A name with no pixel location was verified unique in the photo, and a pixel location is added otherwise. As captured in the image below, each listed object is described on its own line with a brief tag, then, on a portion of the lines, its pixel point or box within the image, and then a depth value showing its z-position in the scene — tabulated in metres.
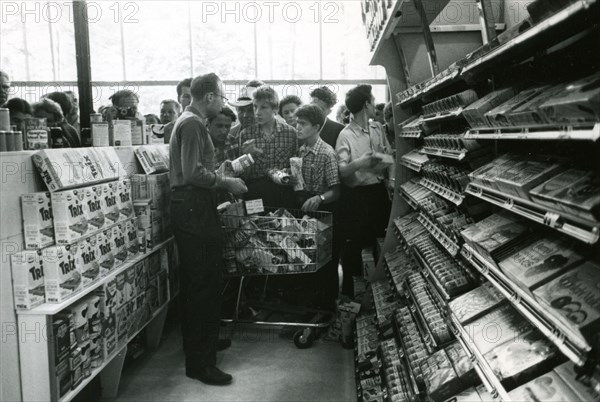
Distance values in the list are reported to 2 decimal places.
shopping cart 3.89
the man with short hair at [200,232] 3.62
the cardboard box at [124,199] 3.50
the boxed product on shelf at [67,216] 2.78
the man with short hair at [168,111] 6.42
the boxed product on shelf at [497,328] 1.82
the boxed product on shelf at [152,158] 4.06
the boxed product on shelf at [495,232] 1.83
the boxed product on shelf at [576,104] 1.16
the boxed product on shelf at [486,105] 2.00
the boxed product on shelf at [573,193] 1.19
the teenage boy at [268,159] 4.63
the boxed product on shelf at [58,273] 2.69
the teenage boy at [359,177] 4.55
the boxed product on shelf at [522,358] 1.60
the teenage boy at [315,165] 4.39
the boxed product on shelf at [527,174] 1.56
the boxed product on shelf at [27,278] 2.56
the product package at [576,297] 1.22
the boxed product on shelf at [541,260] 1.50
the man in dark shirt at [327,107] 5.07
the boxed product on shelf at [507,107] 1.70
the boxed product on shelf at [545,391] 1.41
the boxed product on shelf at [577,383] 1.33
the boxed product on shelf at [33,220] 2.67
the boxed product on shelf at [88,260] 2.94
